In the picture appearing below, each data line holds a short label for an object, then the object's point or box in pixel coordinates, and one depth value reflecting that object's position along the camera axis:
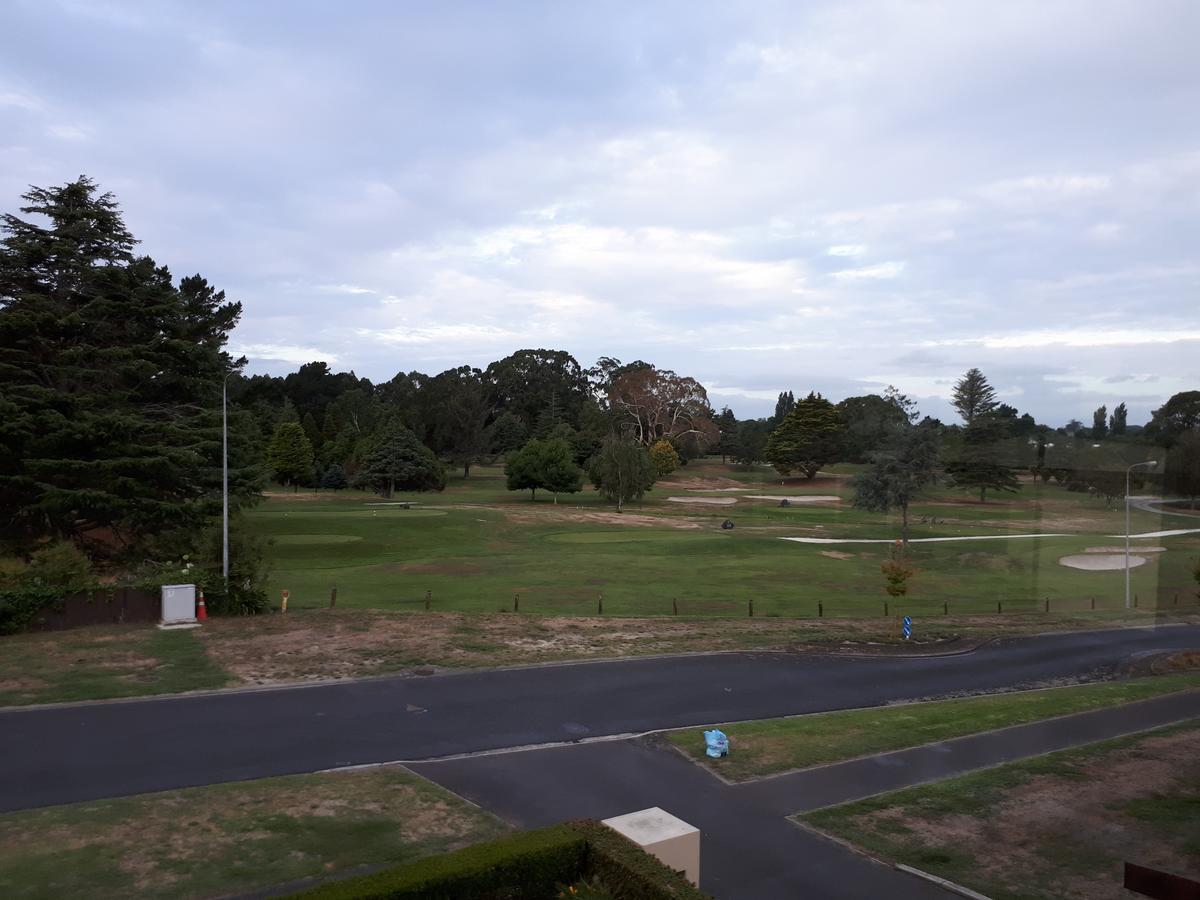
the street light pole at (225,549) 25.00
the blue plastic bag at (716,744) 14.14
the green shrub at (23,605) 21.31
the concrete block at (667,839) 8.38
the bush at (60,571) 22.81
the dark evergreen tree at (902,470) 43.41
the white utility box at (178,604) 23.33
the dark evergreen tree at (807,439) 68.00
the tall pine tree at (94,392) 32.34
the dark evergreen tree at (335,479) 98.39
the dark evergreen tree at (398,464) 83.75
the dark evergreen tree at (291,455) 96.25
